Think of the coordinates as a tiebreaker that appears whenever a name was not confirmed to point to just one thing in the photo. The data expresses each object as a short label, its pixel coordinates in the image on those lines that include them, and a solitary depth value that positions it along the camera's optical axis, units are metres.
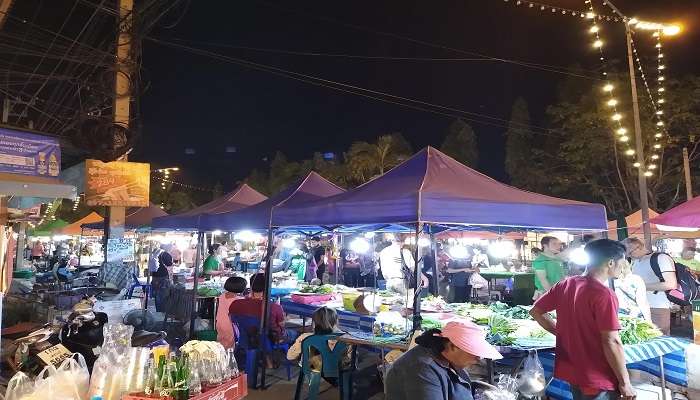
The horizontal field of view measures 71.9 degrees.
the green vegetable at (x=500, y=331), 5.11
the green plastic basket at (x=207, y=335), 7.37
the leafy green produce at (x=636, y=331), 5.02
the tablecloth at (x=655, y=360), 4.86
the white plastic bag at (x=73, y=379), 2.65
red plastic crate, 2.67
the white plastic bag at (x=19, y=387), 2.59
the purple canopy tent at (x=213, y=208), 10.15
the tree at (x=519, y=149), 29.95
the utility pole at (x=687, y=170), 20.56
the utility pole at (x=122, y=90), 10.84
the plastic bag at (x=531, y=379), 4.60
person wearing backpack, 6.85
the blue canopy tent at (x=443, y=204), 5.16
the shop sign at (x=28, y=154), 4.83
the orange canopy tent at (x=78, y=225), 20.92
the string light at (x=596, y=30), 11.91
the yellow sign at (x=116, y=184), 11.08
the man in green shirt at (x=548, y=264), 7.91
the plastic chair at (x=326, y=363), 5.52
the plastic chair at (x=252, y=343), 6.99
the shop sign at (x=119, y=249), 11.21
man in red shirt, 3.49
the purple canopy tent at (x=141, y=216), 15.45
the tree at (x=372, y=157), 30.31
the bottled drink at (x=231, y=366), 3.07
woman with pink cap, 2.84
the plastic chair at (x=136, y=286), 12.62
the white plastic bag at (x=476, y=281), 13.62
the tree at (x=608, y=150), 21.09
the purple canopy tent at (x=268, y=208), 7.62
